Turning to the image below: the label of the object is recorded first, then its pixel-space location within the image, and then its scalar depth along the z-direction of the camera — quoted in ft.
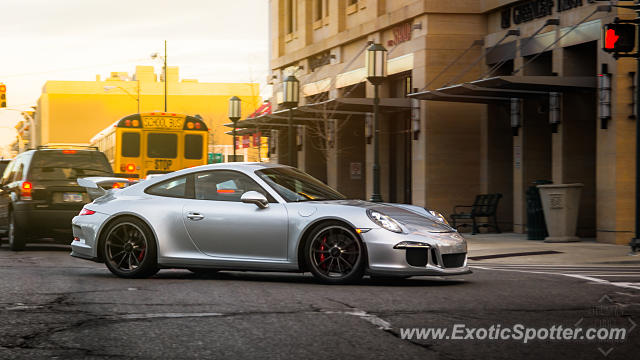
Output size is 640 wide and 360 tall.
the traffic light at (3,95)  138.31
